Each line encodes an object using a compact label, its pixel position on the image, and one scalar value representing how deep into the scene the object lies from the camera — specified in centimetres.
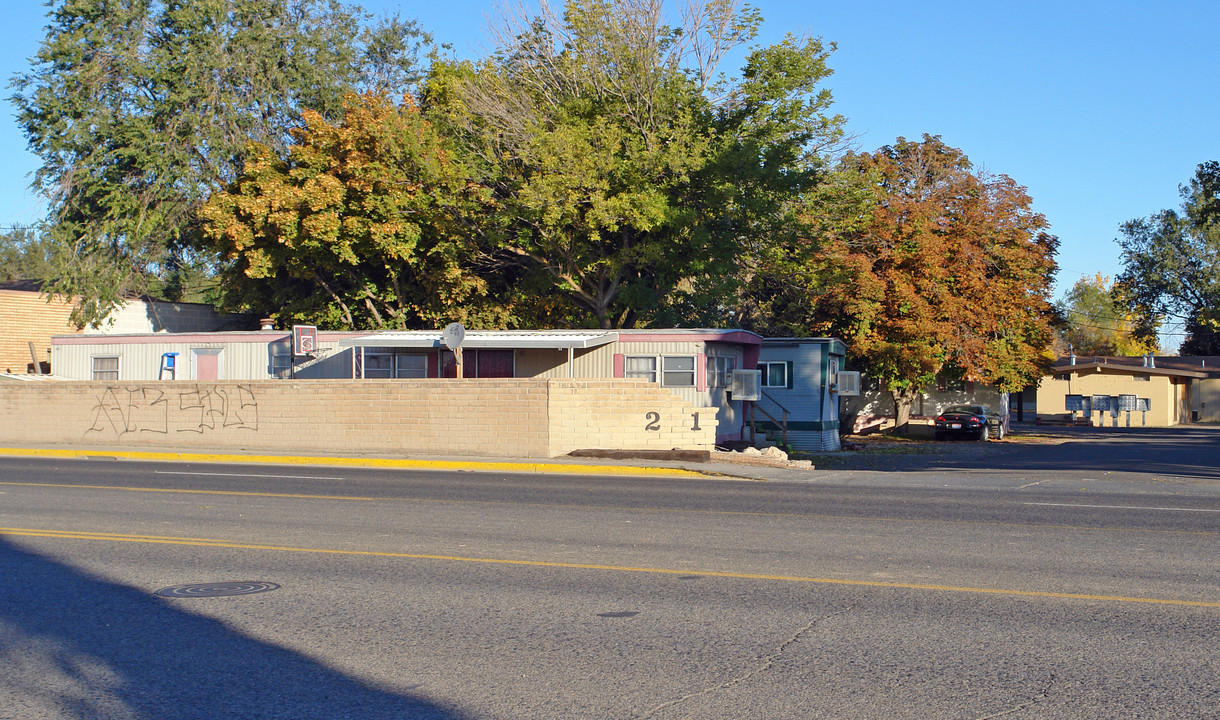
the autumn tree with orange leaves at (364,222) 3319
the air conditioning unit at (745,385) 2902
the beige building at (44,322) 3991
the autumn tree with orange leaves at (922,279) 3622
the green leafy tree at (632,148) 2975
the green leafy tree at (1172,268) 6531
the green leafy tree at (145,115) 3722
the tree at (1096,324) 10175
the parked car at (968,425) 4041
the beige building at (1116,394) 5875
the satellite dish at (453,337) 2416
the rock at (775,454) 2278
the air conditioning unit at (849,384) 3333
